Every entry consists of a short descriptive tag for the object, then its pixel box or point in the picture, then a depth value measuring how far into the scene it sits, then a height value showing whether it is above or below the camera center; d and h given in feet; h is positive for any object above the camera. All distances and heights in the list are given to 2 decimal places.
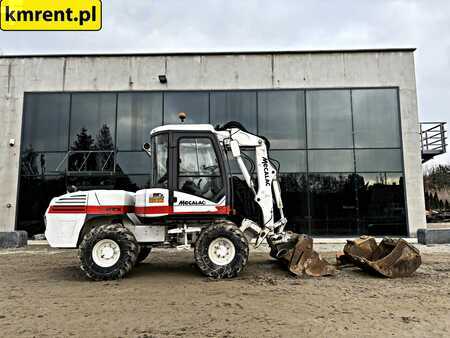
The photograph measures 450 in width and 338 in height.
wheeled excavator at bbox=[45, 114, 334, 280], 21.70 -0.87
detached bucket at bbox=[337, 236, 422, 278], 22.03 -3.63
